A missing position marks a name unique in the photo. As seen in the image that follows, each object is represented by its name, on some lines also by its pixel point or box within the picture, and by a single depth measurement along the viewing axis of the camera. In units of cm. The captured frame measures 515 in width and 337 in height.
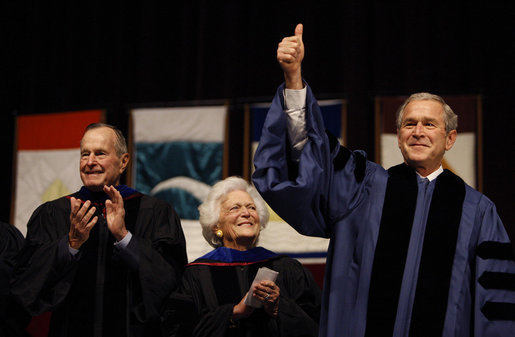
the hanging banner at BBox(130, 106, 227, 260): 1084
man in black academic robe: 635
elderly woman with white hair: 665
